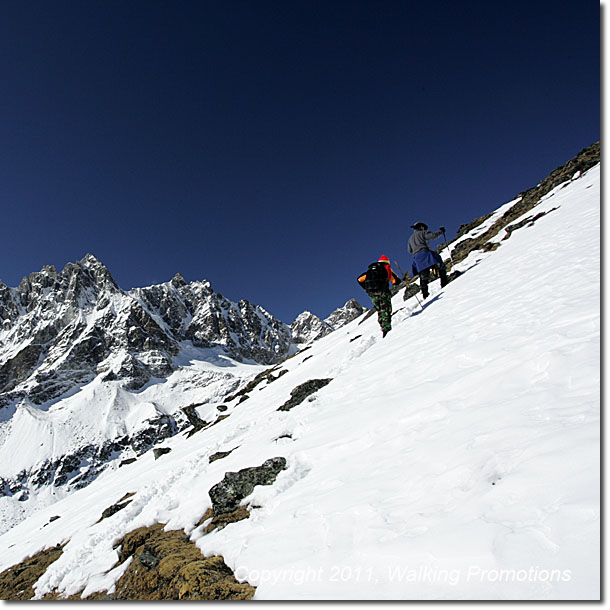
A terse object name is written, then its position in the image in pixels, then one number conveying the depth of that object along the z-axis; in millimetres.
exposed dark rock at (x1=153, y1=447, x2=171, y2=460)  16469
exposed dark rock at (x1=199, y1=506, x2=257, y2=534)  4246
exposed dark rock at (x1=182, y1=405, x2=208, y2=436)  26547
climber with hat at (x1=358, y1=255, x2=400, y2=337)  11602
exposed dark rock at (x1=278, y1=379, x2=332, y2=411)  10008
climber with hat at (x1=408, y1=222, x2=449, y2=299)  12648
